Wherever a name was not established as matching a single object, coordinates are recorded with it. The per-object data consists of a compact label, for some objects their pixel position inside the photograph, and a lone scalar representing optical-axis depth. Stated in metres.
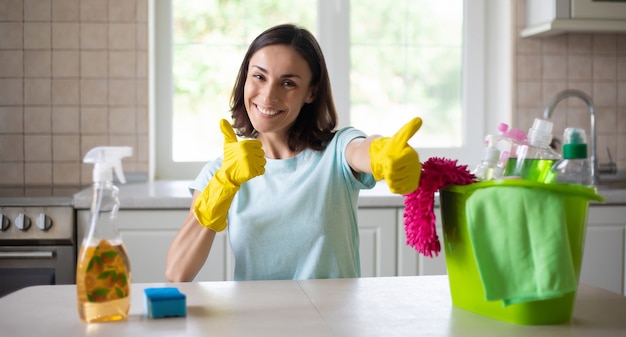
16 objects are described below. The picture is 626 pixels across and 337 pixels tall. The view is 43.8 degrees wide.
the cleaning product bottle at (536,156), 1.18
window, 3.16
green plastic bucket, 1.09
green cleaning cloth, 1.06
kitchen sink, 2.94
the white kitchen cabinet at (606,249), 2.66
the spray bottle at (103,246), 1.05
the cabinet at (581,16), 2.87
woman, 1.62
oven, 2.40
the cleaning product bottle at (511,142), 1.24
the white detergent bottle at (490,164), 1.24
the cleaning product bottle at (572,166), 1.16
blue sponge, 1.13
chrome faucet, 2.96
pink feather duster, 1.20
